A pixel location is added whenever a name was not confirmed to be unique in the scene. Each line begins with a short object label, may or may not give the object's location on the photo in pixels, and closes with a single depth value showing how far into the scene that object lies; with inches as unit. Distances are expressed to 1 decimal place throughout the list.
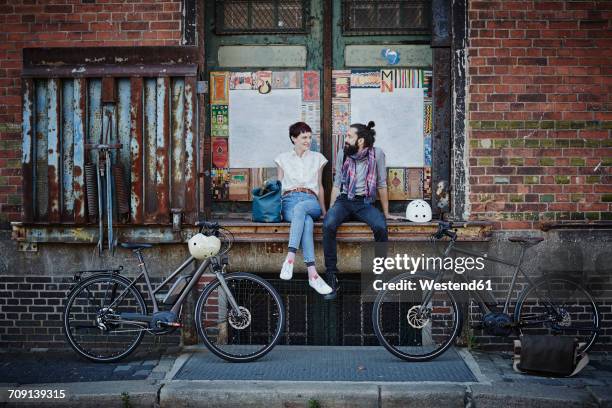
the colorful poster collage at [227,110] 306.7
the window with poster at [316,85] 303.1
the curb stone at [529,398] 224.5
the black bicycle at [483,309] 264.4
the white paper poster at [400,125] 303.4
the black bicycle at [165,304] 262.4
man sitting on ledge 277.3
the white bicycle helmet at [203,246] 260.4
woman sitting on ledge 284.0
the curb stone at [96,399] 227.8
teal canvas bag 286.7
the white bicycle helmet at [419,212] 284.2
